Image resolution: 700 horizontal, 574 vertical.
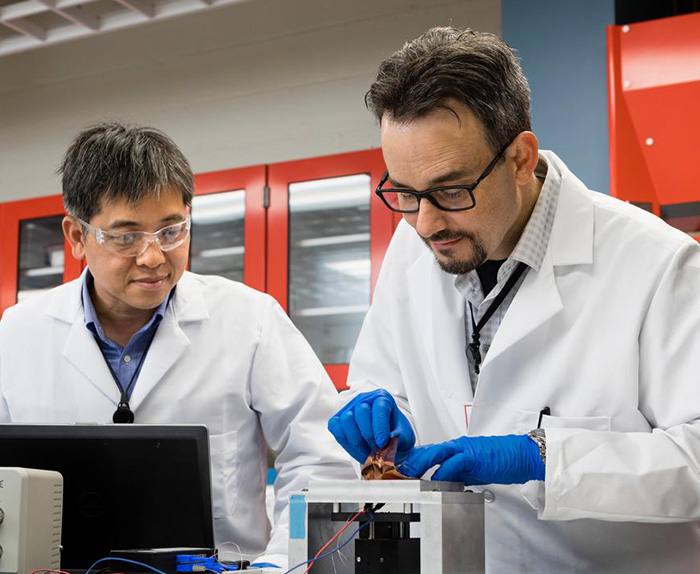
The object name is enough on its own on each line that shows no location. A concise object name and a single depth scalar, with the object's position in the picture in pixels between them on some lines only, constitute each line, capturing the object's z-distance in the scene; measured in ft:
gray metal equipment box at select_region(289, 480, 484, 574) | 3.81
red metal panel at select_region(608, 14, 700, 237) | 8.27
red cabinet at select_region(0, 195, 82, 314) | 13.87
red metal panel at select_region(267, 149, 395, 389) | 11.59
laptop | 4.75
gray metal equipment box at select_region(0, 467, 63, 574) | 4.27
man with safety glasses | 6.29
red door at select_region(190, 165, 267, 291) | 12.36
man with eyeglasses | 4.59
